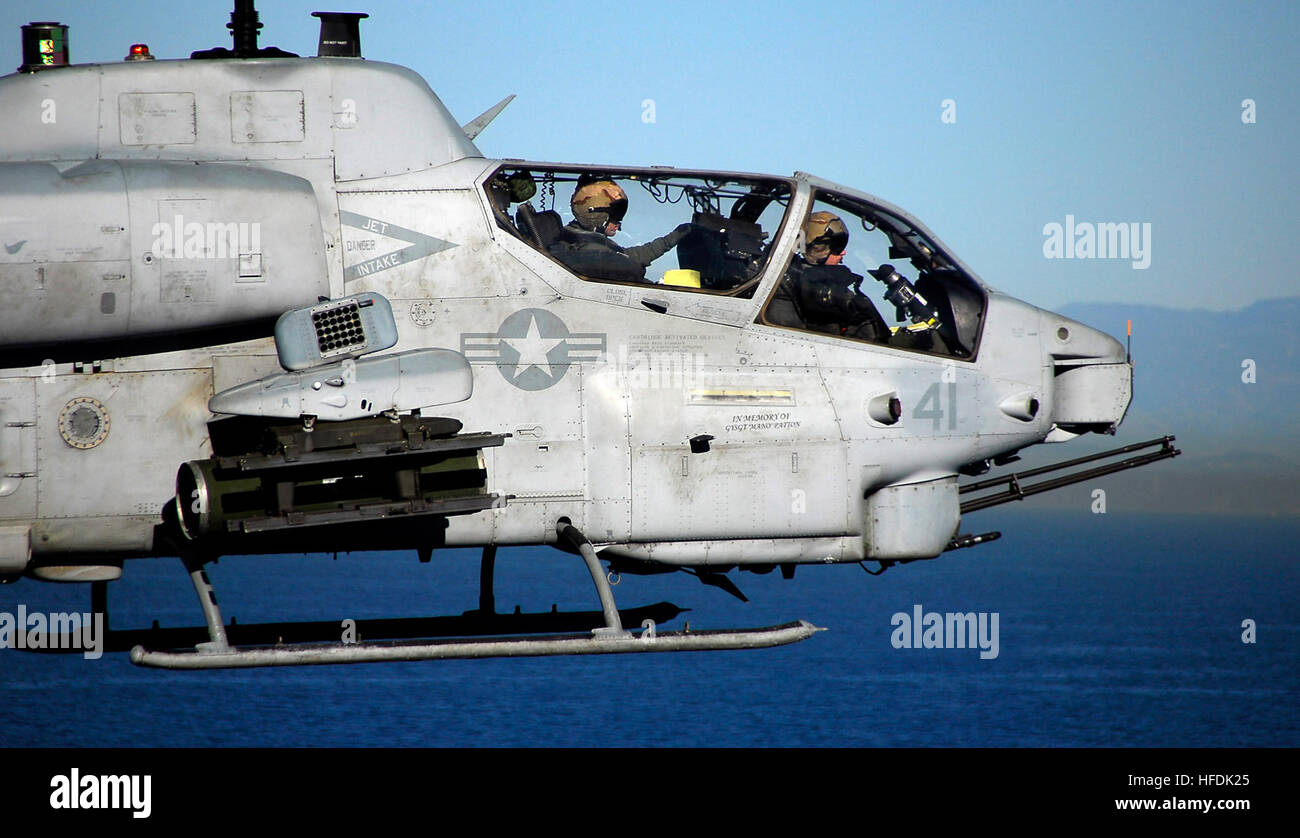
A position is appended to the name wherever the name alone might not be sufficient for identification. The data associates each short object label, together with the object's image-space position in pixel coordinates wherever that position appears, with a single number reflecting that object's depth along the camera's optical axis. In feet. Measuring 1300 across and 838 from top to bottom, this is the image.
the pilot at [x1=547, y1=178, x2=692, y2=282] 60.08
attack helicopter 52.95
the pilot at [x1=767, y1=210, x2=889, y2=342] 62.08
